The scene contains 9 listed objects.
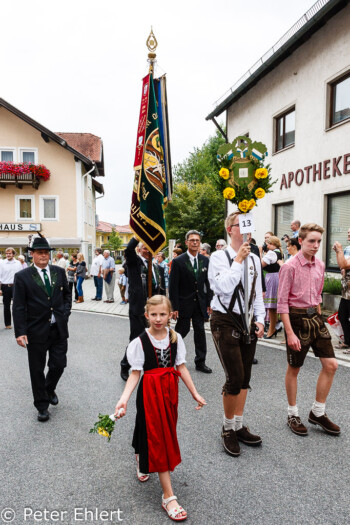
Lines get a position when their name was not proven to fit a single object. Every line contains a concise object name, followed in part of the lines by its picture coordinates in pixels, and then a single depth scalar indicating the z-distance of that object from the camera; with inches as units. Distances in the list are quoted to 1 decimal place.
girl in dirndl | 98.0
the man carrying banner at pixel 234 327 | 122.5
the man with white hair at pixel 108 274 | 523.8
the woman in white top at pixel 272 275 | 274.5
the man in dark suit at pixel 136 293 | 196.9
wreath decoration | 128.5
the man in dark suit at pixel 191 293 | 217.9
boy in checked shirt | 138.5
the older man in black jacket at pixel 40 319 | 156.2
